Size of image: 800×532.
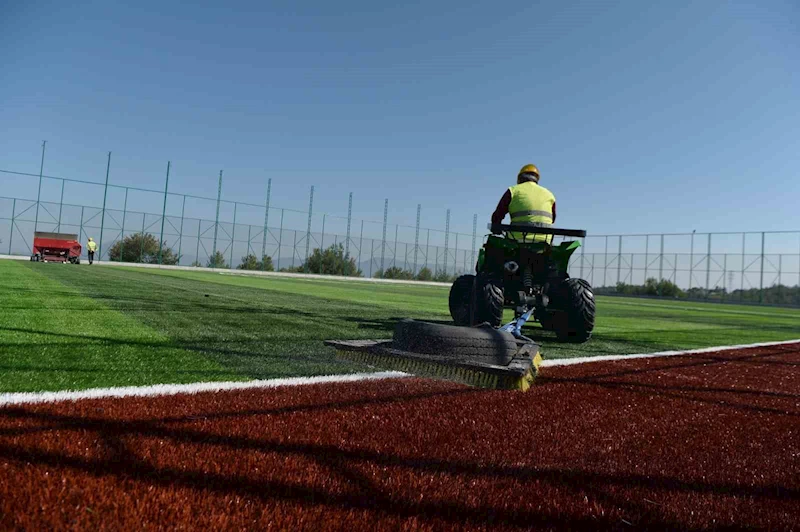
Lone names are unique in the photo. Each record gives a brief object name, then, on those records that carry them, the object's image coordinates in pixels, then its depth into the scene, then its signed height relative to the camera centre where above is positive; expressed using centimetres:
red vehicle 3016 +71
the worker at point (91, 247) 3400 +101
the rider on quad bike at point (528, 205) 584 +96
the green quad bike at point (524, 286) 572 +8
